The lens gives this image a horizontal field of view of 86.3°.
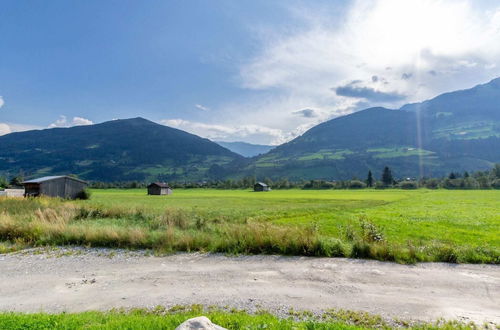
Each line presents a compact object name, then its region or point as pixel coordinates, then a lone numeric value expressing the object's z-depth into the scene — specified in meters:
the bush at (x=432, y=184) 126.64
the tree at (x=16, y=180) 110.34
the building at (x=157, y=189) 99.50
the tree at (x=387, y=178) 133.38
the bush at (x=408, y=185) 125.59
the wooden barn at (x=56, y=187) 60.81
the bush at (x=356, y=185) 134.00
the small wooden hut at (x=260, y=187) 121.61
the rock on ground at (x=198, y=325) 4.02
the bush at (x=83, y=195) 67.94
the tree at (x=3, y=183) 104.41
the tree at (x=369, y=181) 140.38
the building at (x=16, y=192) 68.15
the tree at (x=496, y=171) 129.75
